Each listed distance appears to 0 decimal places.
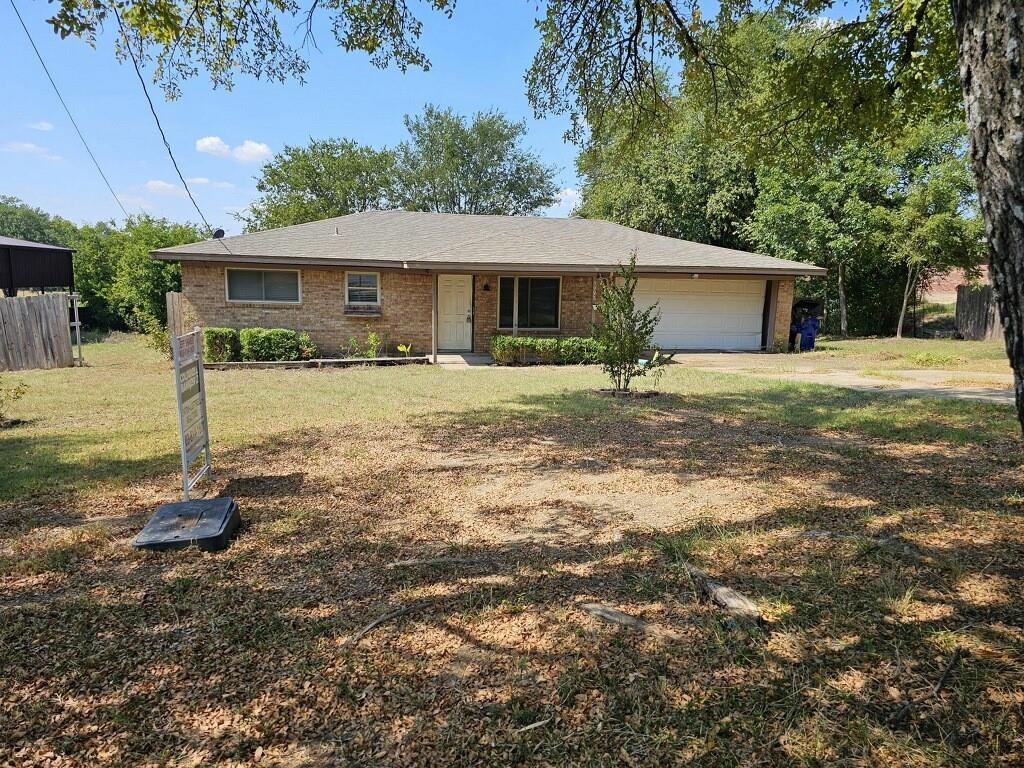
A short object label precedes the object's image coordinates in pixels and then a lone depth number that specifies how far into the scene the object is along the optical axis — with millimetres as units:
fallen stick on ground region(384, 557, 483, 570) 3514
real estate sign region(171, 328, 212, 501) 4352
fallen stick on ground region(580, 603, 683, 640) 2715
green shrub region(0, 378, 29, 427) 7941
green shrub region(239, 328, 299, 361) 14273
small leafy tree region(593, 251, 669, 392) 9094
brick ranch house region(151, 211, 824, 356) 15008
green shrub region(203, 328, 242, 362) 13945
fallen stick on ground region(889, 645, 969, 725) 2120
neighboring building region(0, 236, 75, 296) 19344
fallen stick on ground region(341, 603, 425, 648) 2707
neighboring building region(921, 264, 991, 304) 33000
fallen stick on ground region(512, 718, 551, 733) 2128
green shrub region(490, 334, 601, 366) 14914
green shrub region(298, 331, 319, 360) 14875
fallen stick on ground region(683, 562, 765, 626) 2799
